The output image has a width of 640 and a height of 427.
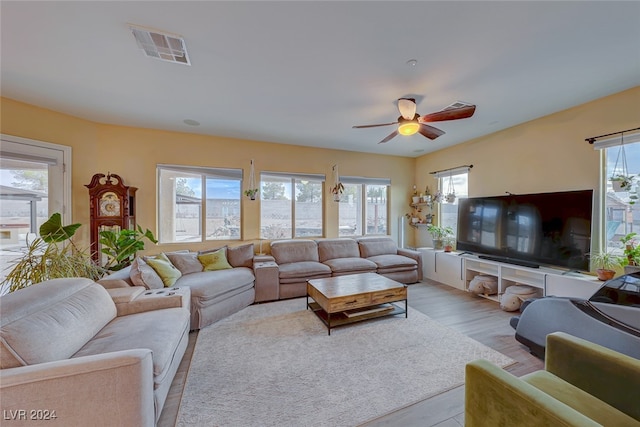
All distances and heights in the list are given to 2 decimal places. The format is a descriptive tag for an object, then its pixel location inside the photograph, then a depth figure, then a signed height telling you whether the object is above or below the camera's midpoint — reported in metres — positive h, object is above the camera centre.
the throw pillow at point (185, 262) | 3.48 -0.78
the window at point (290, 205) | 4.76 +0.11
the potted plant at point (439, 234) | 4.95 -0.46
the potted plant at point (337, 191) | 4.67 +0.40
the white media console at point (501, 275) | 2.81 -0.93
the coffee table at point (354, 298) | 2.78 -1.06
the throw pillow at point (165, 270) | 2.91 -0.77
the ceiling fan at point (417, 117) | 2.46 +1.02
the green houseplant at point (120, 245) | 3.12 -0.48
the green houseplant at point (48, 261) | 2.22 -0.52
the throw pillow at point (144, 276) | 2.58 -0.74
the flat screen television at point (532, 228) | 2.94 -0.23
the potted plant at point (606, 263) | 2.68 -0.58
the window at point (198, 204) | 4.16 +0.12
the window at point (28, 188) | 2.85 +0.27
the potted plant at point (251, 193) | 4.31 +0.31
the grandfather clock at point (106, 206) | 3.39 +0.04
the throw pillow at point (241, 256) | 4.00 -0.78
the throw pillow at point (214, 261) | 3.69 -0.80
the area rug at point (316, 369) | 1.68 -1.41
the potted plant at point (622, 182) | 2.63 +0.35
